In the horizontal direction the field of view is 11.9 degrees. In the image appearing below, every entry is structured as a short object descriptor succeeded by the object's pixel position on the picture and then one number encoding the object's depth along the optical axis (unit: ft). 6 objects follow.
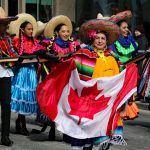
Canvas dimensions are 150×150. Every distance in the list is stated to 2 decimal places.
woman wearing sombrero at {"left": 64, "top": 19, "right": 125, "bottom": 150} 26.46
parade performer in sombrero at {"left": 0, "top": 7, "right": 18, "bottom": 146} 33.03
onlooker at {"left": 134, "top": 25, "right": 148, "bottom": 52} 75.65
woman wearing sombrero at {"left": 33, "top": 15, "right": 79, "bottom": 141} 35.54
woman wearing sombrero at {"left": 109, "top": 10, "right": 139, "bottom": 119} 38.05
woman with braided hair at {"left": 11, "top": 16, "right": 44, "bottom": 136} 37.23
